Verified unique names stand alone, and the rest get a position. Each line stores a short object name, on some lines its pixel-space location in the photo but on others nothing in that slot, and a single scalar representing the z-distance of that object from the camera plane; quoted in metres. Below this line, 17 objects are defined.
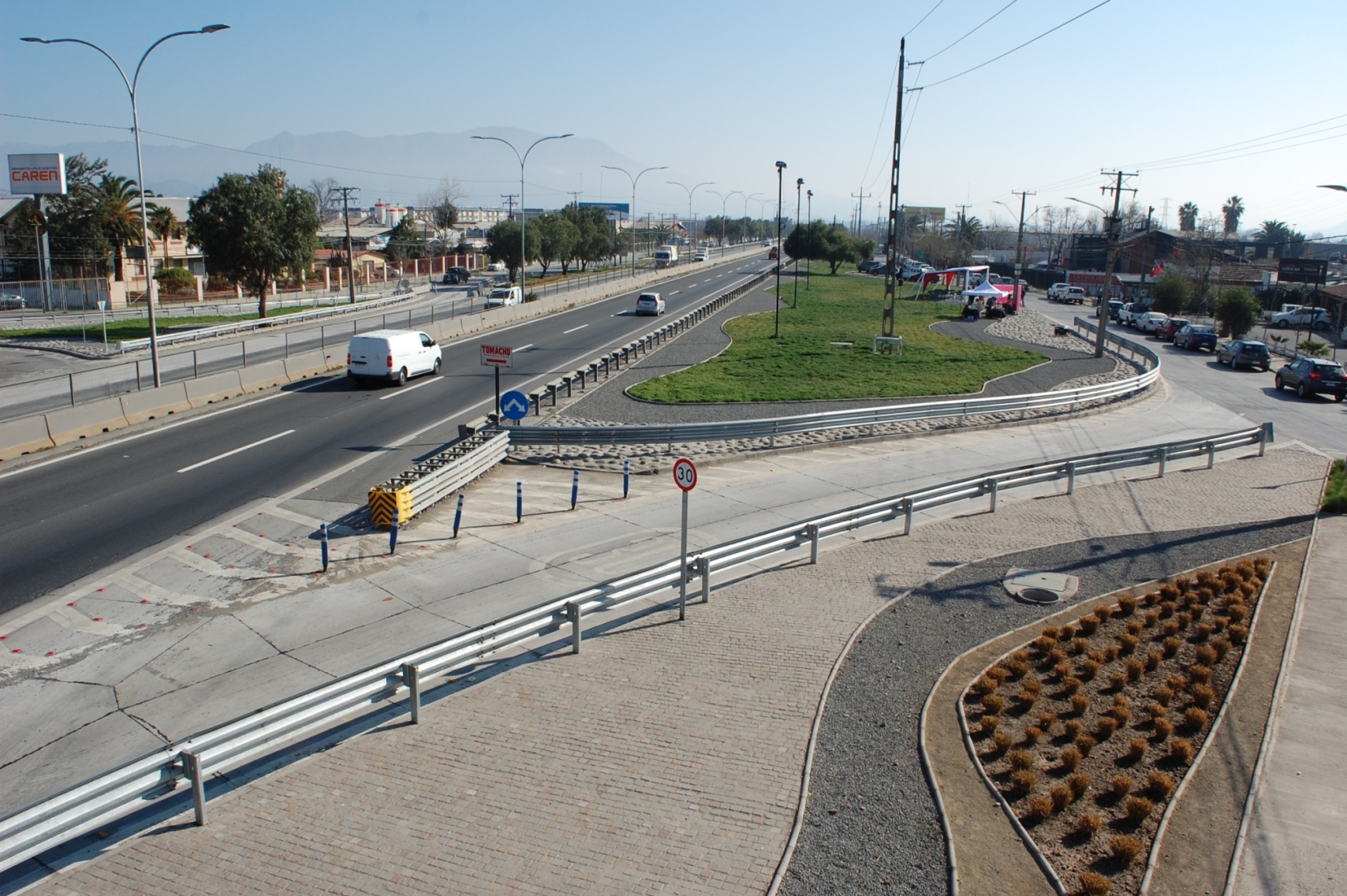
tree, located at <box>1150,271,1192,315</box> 67.75
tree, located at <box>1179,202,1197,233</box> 158.12
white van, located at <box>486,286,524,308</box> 58.00
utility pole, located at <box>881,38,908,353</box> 38.12
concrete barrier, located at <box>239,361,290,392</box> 28.61
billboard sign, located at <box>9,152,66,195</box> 59.91
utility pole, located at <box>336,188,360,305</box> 60.19
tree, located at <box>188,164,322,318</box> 45.66
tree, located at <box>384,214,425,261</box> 102.75
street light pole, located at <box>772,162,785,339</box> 45.54
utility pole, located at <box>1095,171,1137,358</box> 40.88
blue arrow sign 19.58
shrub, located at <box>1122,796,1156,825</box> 7.96
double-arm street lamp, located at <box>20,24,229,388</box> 22.85
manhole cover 13.62
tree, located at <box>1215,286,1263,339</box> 53.28
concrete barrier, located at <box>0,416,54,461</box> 20.14
